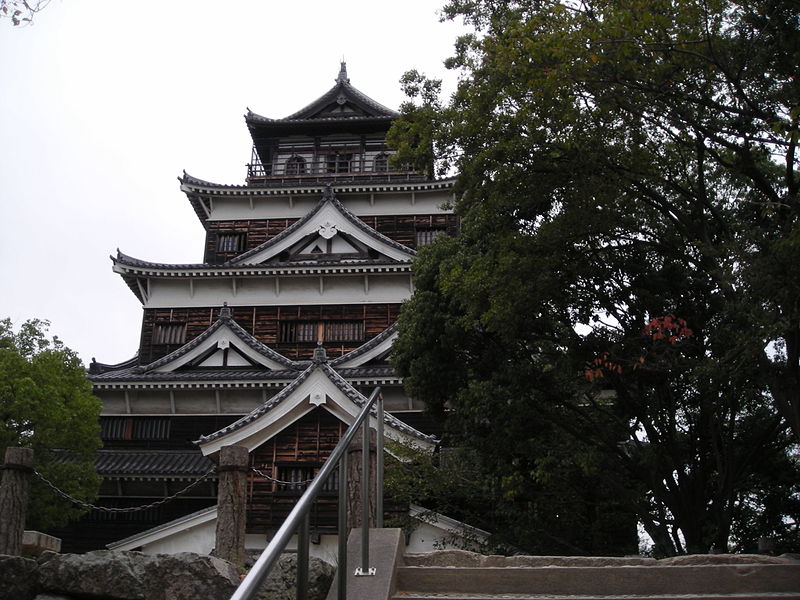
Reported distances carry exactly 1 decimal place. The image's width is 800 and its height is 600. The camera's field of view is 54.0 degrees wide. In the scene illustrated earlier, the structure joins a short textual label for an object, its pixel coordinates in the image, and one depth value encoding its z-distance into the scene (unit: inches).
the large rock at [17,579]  166.3
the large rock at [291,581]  158.6
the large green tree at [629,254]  286.4
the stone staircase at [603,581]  172.1
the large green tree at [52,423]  599.2
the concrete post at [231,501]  314.0
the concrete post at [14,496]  297.9
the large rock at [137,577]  165.2
